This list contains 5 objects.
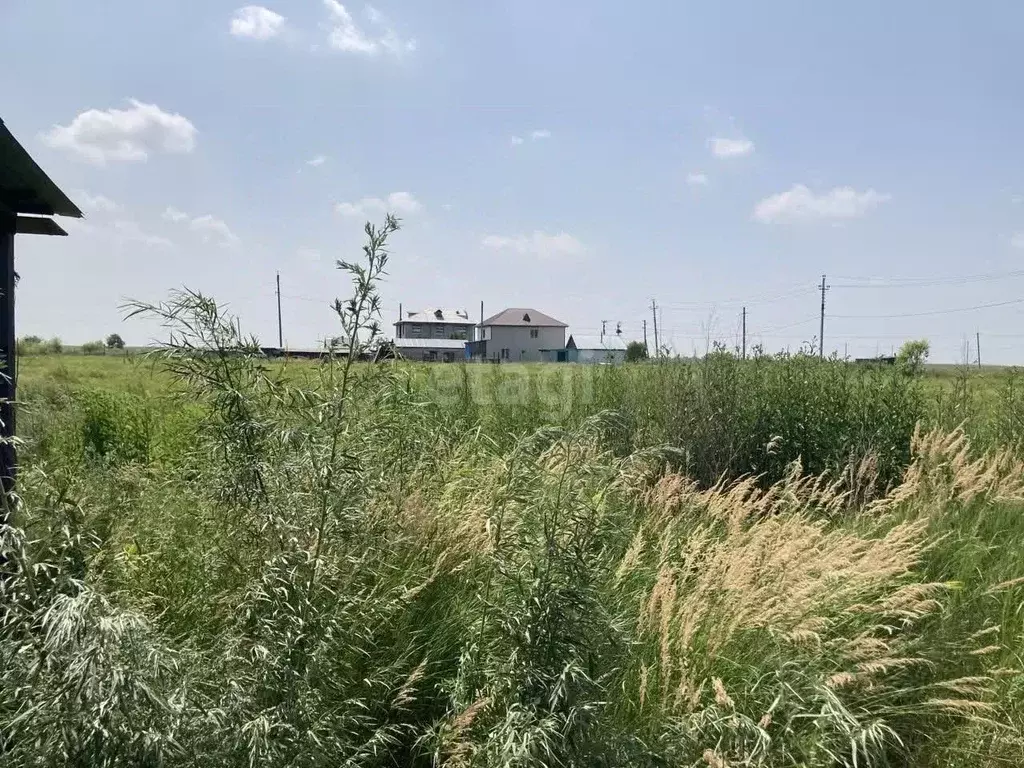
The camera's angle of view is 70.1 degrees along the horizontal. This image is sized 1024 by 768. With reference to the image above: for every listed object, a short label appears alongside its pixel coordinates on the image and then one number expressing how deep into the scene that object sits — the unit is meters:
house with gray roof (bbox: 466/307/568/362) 67.69
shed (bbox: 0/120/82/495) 2.88
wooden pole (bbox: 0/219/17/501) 2.90
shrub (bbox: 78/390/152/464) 7.52
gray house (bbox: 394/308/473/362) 56.34
